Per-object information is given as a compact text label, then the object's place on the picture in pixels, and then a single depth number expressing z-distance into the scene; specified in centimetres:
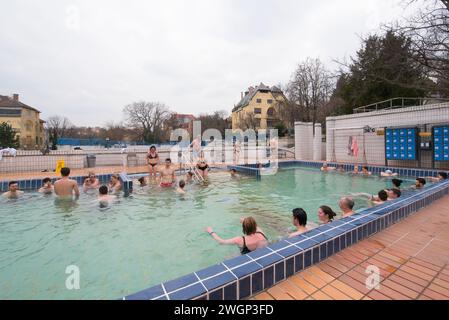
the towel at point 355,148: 1461
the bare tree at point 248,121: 4200
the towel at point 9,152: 1225
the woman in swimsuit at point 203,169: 1109
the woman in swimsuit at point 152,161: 1079
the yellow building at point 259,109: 4528
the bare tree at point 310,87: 2394
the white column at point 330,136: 1627
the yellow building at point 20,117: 4181
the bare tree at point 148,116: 4938
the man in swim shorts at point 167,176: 961
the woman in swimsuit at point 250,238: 347
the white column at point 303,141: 1781
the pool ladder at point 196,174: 1105
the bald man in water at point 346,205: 448
